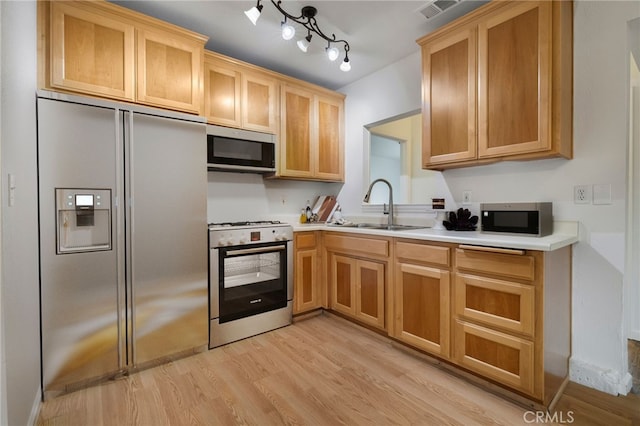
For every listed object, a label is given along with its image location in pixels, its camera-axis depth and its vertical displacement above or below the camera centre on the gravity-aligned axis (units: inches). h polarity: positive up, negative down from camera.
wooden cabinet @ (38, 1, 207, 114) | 72.9 +43.6
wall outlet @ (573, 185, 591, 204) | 73.4 +3.9
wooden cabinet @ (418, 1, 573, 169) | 70.4 +33.7
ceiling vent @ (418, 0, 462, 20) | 83.2 +59.5
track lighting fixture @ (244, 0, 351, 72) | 75.5 +56.4
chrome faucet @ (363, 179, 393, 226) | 110.4 +2.4
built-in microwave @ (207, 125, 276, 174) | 103.0 +22.6
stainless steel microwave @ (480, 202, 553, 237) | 71.1 -2.2
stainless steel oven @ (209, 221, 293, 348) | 94.0 -24.2
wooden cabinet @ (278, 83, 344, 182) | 122.6 +34.2
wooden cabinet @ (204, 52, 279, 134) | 103.3 +43.6
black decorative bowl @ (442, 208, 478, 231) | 90.2 -3.5
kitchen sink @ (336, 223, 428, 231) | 111.1 -6.5
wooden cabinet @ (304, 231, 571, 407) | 62.7 -24.7
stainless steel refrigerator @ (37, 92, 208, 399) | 69.0 -6.9
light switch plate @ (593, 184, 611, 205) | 70.6 +3.7
